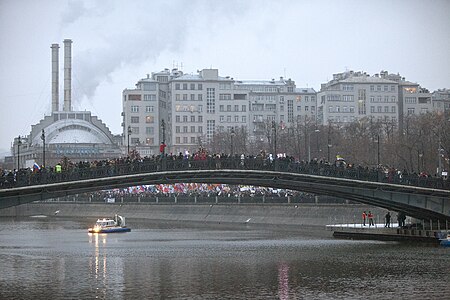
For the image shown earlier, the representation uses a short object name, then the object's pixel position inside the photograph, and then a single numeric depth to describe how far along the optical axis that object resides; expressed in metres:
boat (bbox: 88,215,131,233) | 113.31
